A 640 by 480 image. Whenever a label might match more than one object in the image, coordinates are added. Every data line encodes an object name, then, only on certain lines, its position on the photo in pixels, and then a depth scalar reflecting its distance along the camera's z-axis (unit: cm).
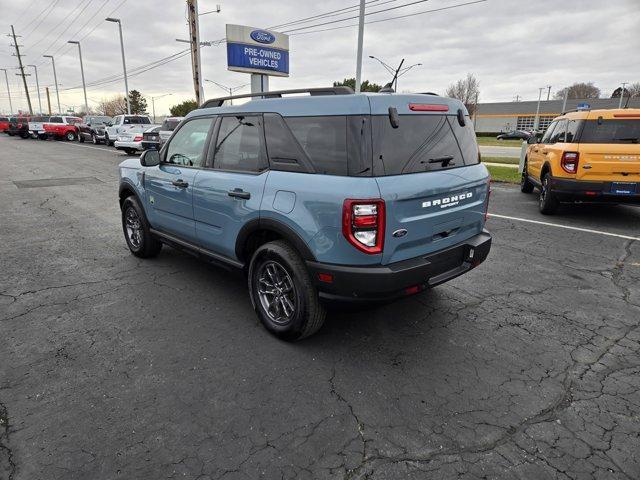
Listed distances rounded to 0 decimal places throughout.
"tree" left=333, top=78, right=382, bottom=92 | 5802
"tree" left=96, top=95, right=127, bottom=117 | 9763
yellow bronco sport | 675
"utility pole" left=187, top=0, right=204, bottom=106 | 2375
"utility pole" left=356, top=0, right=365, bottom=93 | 1648
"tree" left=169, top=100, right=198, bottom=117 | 7900
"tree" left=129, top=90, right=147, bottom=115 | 9081
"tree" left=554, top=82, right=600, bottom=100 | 9015
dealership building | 6519
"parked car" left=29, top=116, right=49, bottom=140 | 3472
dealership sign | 2084
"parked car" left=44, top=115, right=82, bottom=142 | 3412
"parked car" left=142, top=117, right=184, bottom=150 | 1816
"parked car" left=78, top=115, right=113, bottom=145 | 3008
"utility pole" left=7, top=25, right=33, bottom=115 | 6214
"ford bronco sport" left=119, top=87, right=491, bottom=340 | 282
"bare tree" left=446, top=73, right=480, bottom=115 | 8376
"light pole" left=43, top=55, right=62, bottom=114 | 5587
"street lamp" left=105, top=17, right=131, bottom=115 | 3252
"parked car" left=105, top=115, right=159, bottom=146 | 2090
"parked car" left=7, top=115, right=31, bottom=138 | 3775
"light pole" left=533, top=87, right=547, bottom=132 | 6093
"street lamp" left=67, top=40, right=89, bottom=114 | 4369
